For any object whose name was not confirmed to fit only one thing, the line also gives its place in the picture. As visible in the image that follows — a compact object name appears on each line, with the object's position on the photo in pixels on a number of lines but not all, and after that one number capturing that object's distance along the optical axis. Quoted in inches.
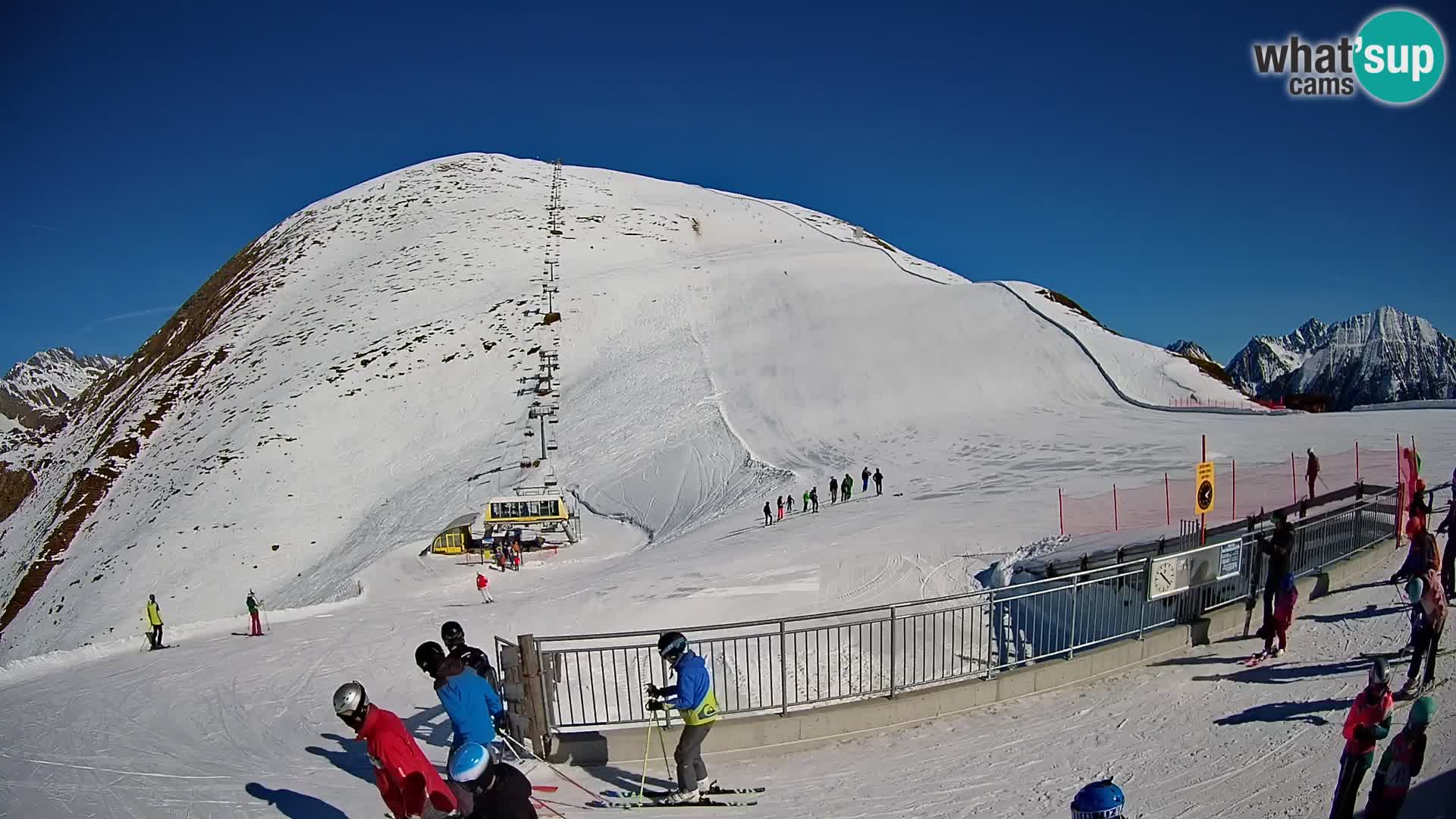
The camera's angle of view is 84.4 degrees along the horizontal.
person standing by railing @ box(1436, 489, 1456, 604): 407.2
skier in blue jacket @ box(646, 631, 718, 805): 248.8
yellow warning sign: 499.2
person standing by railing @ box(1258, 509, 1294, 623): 380.5
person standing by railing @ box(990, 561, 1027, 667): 353.7
